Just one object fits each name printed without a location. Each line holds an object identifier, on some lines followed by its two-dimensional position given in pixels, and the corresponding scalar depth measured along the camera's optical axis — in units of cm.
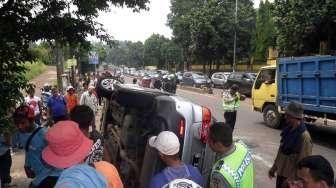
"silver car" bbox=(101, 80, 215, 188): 458
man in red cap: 406
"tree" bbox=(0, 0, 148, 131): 526
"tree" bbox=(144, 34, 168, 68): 10796
